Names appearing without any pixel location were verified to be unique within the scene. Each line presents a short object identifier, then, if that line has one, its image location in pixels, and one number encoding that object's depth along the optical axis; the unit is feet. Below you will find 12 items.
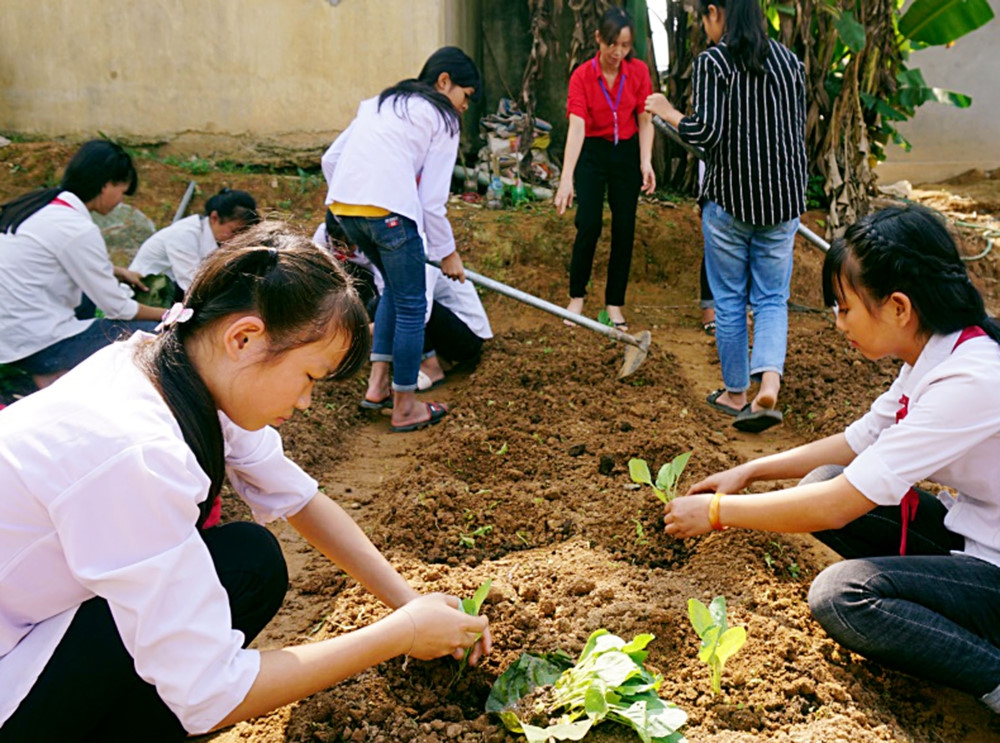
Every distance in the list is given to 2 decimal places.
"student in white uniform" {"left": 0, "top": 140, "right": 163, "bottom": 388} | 12.49
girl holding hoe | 12.71
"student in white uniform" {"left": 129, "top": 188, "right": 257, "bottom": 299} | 14.44
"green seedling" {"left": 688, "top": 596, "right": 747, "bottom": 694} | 6.85
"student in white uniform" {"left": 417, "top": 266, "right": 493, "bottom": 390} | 16.03
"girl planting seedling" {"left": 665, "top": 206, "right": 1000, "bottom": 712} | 6.71
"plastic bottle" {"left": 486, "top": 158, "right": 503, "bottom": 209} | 21.49
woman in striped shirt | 12.79
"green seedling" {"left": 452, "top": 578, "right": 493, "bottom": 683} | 7.28
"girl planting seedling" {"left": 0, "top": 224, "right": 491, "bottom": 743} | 4.62
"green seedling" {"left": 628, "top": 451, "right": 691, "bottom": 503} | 9.25
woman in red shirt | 16.49
